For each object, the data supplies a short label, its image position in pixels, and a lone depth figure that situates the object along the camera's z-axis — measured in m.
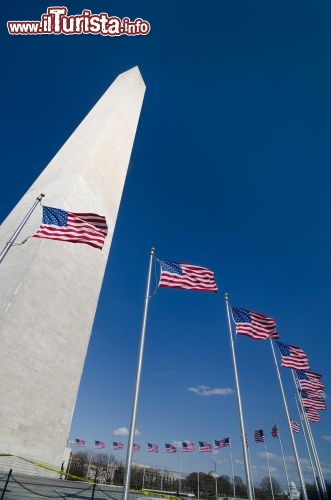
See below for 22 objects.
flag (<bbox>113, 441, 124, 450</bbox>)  44.35
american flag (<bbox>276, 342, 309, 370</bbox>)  17.34
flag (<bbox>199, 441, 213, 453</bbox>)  40.88
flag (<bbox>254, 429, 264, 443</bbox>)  36.38
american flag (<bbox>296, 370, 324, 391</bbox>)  20.77
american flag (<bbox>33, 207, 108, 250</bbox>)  11.19
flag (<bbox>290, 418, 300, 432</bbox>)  30.44
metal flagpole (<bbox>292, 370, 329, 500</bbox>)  22.87
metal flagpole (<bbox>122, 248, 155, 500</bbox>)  8.23
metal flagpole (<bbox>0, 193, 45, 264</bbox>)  10.00
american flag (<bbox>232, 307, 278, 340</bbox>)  14.58
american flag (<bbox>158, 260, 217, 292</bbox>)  12.39
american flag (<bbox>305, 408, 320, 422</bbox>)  24.67
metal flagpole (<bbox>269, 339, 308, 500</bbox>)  16.44
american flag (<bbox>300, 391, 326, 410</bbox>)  21.96
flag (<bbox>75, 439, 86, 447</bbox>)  43.62
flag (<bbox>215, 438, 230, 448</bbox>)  39.78
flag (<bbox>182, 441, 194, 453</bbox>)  41.34
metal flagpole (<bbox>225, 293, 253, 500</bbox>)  10.88
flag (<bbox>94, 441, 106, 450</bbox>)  44.16
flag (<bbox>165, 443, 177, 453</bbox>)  41.91
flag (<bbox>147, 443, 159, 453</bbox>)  42.56
